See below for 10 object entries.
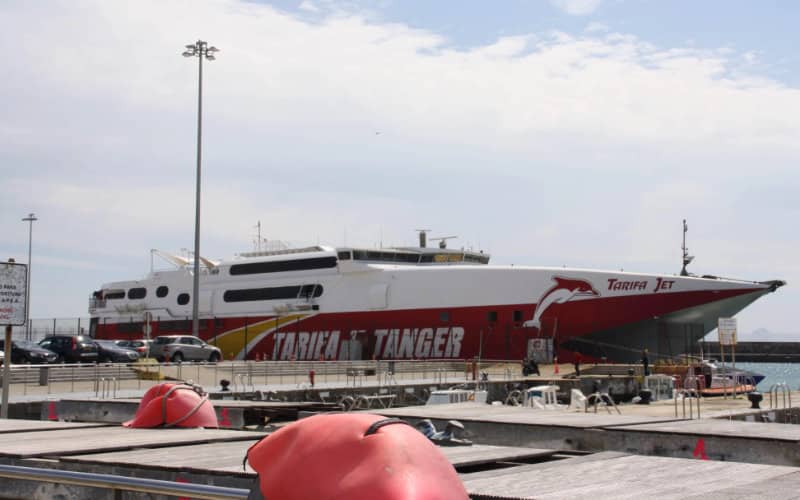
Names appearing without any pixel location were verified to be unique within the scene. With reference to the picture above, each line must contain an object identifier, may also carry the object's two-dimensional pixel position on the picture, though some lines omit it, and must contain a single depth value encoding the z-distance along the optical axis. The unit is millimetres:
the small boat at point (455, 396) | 24625
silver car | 45406
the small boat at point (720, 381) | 34719
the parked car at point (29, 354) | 40031
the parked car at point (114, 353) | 42281
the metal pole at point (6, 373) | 13224
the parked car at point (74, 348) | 41375
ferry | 47031
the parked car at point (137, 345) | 45781
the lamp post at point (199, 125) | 49156
